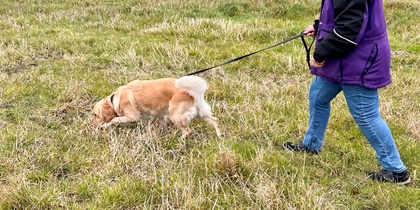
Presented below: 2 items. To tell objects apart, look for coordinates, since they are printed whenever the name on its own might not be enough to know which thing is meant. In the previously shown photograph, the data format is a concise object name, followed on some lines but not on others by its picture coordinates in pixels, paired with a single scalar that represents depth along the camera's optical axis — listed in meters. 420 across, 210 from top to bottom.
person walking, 3.18
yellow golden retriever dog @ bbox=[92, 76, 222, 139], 4.63
